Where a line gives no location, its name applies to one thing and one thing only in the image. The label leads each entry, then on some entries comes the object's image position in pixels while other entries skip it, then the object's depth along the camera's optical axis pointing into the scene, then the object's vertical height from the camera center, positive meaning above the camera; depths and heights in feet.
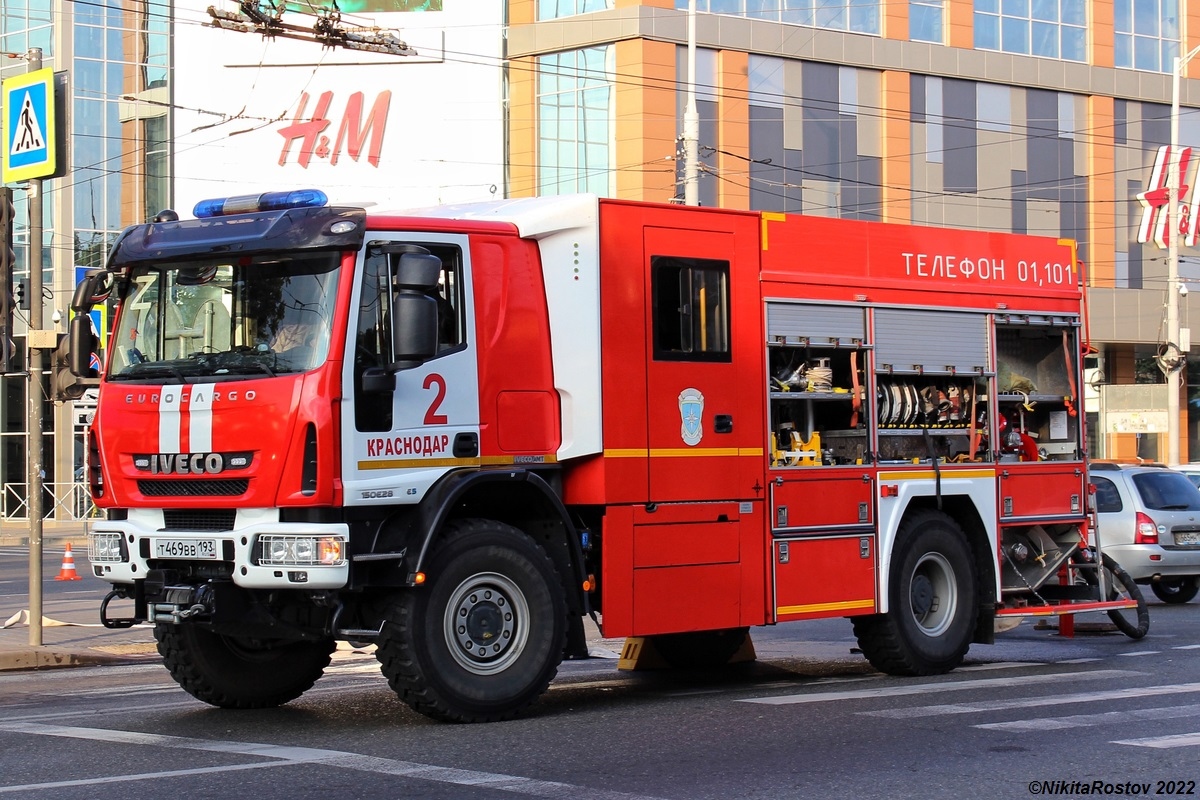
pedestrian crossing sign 48.32 +10.22
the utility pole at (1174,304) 122.52 +11.33
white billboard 140.46 +31.17
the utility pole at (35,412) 47.66 +1.73
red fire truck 29.68 +0.41
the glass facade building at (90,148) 144.97 +28.73
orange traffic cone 86.89 -5.65
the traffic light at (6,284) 46.60 +5.30
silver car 61.00 -2.68
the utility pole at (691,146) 83.56 +16.86
